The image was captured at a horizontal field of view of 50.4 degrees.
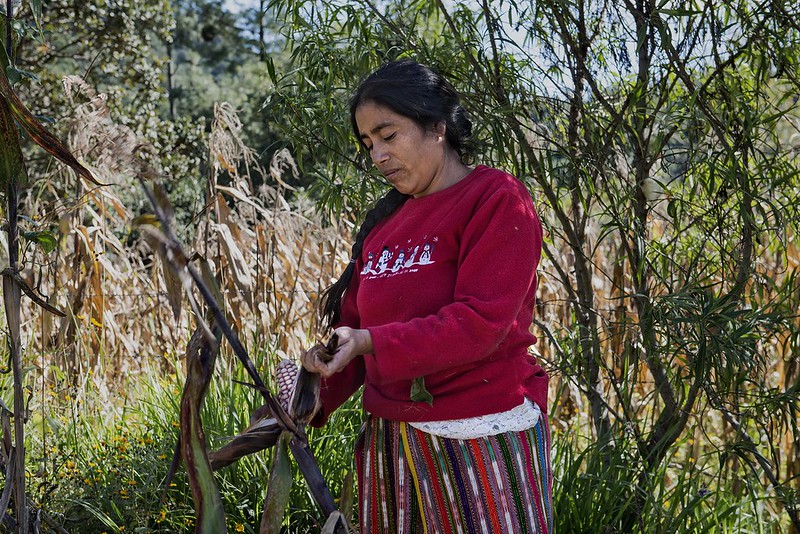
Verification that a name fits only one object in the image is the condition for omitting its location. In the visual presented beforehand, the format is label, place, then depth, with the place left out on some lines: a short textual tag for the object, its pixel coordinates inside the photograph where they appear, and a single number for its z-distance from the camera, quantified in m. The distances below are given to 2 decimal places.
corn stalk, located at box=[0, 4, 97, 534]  1.32
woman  1.51
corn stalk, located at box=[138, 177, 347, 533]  0.90
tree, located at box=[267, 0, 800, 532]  2.42
